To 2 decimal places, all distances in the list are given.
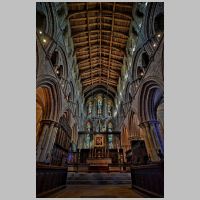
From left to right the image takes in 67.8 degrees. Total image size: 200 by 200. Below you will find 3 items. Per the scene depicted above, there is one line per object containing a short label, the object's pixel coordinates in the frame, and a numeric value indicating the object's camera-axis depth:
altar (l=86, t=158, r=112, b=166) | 11.42
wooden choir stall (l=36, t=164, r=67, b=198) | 3.89
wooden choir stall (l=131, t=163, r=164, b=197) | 3.61
